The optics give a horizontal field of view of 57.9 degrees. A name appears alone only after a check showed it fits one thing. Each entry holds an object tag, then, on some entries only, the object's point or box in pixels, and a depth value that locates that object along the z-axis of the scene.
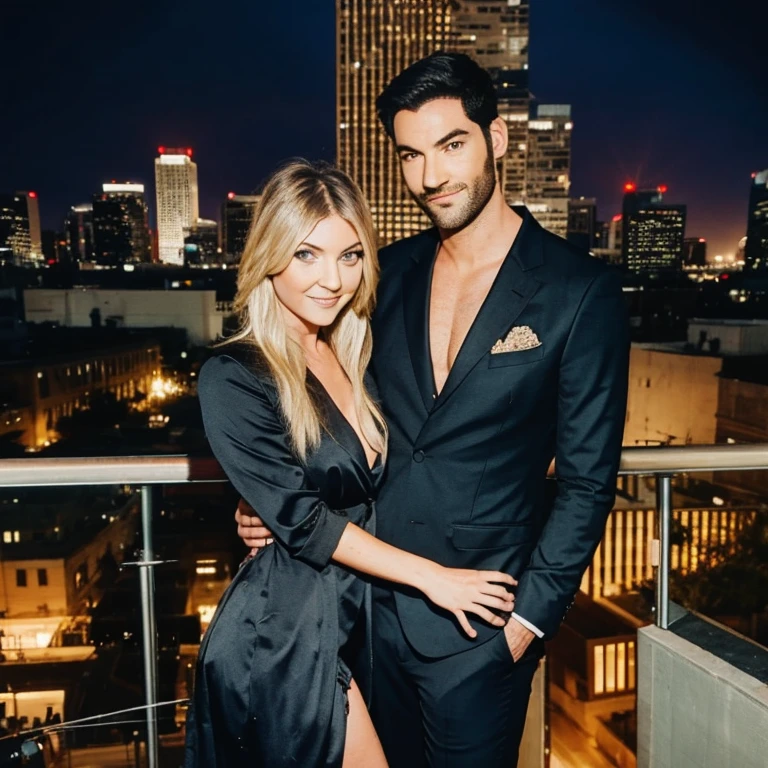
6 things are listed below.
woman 1.64
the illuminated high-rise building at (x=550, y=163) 122.69
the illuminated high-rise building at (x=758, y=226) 103.81
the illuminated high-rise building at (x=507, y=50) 110.00
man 1.70
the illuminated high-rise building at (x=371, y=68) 92.00
